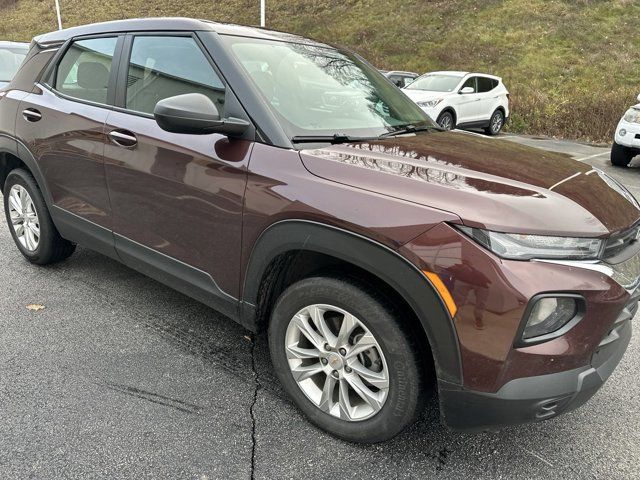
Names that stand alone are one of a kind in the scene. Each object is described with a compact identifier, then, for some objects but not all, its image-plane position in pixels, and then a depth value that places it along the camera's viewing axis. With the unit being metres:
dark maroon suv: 1.79
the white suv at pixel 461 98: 11.88
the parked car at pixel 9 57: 8.35
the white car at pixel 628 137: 8.50
